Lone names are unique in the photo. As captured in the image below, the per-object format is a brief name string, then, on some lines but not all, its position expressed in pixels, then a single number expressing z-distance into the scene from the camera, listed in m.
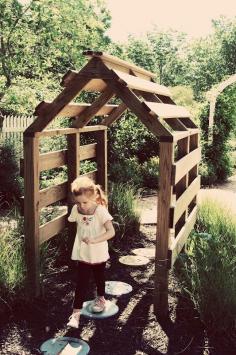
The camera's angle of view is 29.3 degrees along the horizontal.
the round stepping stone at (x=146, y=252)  6.04
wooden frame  4.06
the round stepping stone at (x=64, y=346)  3.46
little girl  3.91
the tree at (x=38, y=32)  12.65
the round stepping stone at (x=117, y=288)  4.69
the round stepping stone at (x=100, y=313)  4.11
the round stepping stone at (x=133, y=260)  5.65
